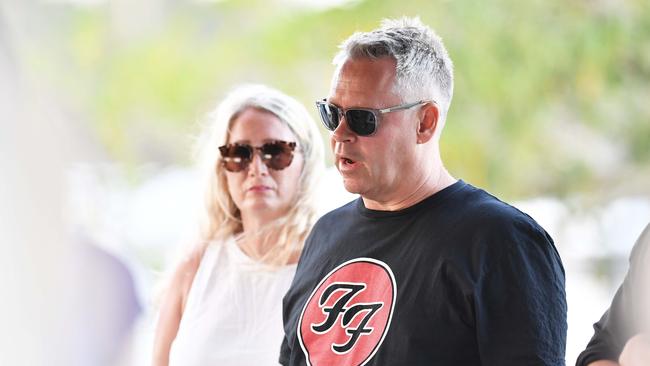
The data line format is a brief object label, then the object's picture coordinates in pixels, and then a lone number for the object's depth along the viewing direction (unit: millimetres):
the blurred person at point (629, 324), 4496
